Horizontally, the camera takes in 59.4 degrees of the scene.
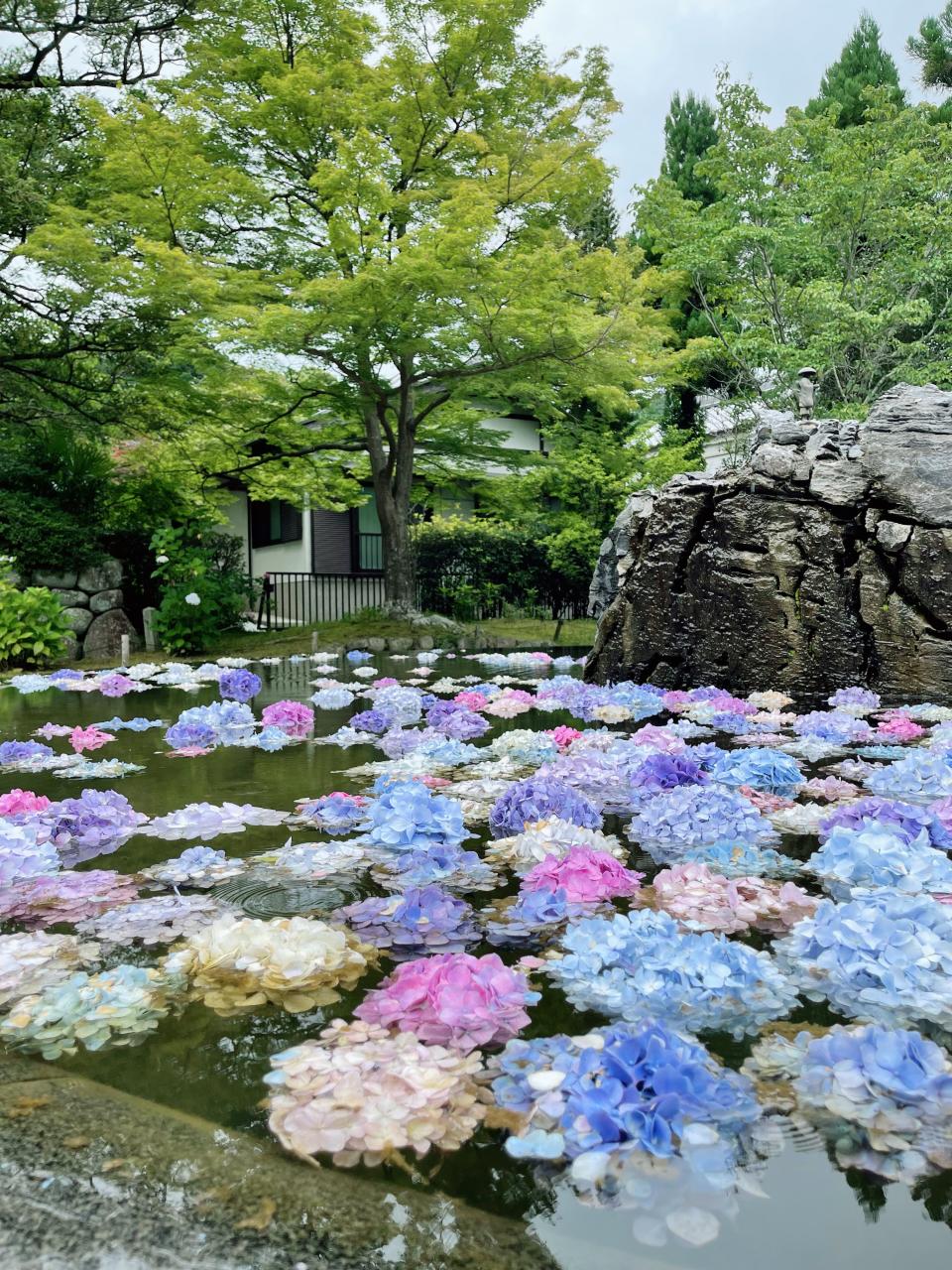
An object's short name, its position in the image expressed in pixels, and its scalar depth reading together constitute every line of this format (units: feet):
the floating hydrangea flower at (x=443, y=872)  6.02
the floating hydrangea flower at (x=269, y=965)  4.36
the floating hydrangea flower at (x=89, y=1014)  4.00
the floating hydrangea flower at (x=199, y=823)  7.47
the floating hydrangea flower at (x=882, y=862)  5.08
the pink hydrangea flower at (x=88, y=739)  11.89
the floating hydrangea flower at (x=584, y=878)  5.48
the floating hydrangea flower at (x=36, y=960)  4.49
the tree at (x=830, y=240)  36.88
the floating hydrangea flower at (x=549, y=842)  6.07
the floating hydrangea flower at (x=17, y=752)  10.68
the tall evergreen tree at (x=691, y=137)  59.26
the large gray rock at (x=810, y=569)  15.14
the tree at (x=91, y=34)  37.37
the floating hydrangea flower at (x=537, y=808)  6.63
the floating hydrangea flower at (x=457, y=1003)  3.80
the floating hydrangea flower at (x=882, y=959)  4.02
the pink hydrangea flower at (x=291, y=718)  12.94
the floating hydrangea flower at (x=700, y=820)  6.66
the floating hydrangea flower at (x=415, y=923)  4.98
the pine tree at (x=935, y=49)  54.21
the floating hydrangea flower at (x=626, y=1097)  3.04
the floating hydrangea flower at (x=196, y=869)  6.18
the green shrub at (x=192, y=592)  33.60
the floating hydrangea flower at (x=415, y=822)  6.09
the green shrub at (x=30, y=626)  28.14
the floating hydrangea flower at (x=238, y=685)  15.56
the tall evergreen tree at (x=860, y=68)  58.75
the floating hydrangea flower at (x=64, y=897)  5.53
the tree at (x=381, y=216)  31.09
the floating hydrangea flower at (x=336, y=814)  7.64
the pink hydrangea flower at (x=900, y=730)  11.01
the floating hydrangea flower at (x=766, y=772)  8.13
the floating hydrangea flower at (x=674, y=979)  4.05
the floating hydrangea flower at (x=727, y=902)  5.14
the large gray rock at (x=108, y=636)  34.58
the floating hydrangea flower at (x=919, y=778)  7.55
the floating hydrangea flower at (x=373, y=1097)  3.14
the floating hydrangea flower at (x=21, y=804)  7.35
